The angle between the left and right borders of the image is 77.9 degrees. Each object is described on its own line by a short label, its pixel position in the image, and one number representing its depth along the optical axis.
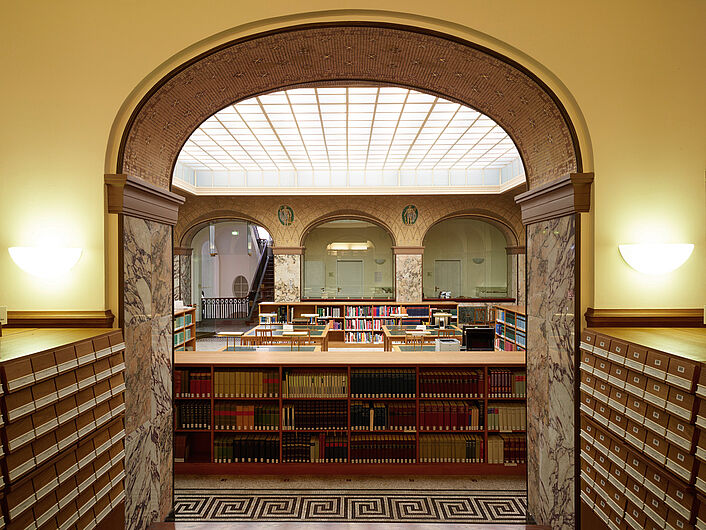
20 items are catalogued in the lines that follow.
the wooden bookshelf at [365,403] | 4.82
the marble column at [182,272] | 13.77
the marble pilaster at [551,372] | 3.20
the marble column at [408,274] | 12.65
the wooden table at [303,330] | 8.82
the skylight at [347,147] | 6.77
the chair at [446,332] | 9.20
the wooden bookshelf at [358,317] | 12.30
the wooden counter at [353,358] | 4.80
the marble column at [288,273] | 12.71
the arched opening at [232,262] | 18.52
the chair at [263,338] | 8.65
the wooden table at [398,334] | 8.75
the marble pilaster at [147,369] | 3.23
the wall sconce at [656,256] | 2.95
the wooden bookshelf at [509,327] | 10.30
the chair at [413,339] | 8.52
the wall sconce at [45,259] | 3.01
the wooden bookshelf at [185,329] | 9.28
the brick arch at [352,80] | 3.15
